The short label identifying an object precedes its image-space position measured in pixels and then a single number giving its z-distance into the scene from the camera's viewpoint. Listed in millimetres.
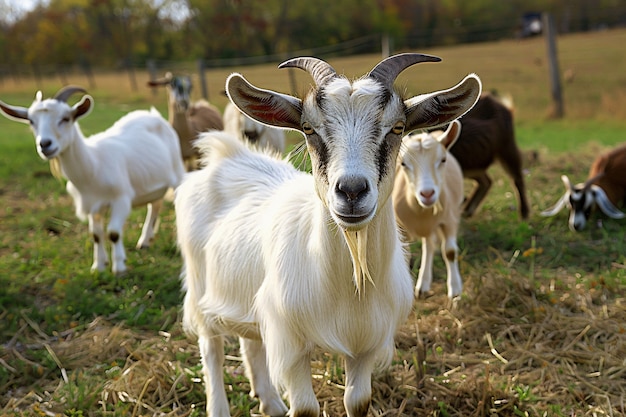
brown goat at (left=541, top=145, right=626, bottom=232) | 6566
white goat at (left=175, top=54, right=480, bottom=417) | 2420
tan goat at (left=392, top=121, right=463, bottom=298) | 4660
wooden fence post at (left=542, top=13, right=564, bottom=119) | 14688
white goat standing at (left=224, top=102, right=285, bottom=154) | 7512
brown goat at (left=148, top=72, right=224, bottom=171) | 8961
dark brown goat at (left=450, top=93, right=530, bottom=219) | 6930
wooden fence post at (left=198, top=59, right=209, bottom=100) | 18395
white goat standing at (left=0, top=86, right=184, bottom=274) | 5664
